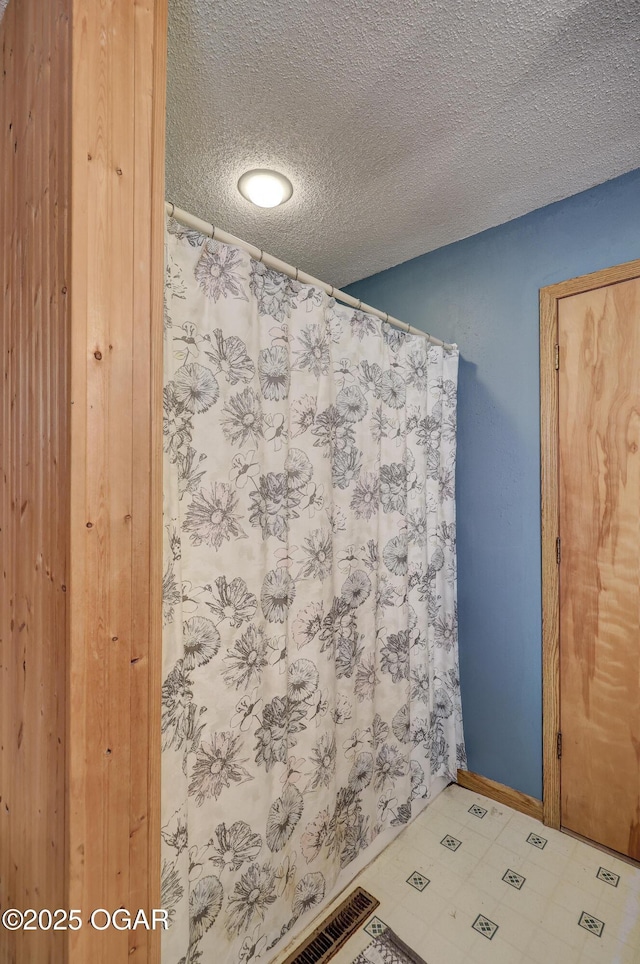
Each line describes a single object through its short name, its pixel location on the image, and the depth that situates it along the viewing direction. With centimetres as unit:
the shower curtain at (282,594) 106
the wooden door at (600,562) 155
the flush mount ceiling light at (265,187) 152
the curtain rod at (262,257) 104
